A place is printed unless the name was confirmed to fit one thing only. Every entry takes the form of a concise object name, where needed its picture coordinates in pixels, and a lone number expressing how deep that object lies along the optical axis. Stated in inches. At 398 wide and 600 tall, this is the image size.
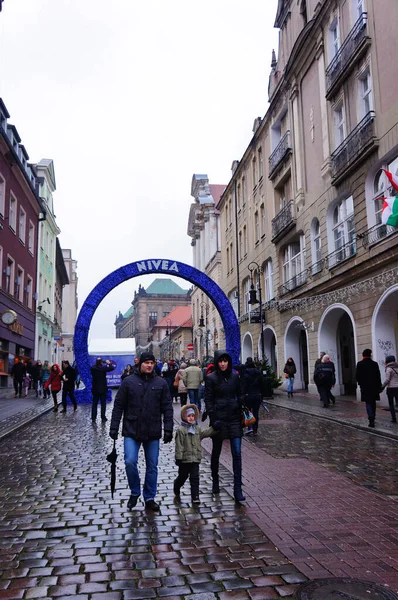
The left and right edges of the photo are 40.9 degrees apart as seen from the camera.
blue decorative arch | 922.1
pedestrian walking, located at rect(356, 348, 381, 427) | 483.2
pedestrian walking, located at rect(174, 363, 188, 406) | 676.7
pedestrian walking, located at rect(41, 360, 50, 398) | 1129.5
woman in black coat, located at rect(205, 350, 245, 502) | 255.0
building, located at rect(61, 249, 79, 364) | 2673.5
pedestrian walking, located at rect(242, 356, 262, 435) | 466.0
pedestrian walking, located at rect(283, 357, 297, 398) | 908.6
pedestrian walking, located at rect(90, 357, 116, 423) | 603.5
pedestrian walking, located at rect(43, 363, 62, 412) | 693.3
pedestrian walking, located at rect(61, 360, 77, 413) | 698.1
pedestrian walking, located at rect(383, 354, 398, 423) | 506.9
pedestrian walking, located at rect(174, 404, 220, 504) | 250.1
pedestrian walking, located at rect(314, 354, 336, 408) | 703.1
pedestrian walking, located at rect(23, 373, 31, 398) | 1043.9
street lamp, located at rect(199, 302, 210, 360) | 1914.4
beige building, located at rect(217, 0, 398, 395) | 687.1
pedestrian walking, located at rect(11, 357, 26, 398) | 964.0
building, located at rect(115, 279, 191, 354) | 4977.9
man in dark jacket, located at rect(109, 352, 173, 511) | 239.1
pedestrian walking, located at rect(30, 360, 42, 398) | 1070.3
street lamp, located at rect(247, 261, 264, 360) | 940.0
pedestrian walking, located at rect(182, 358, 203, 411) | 633.6
